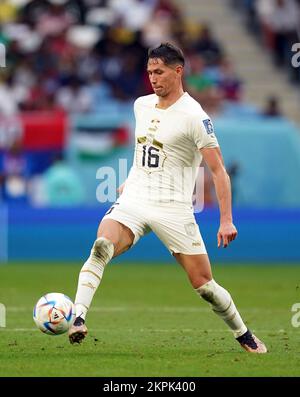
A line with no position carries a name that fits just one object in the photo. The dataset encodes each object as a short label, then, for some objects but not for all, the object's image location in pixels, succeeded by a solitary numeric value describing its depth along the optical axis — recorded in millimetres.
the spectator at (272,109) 24312
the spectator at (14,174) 21391
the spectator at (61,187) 21234
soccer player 10039
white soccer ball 9766
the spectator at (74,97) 23781
